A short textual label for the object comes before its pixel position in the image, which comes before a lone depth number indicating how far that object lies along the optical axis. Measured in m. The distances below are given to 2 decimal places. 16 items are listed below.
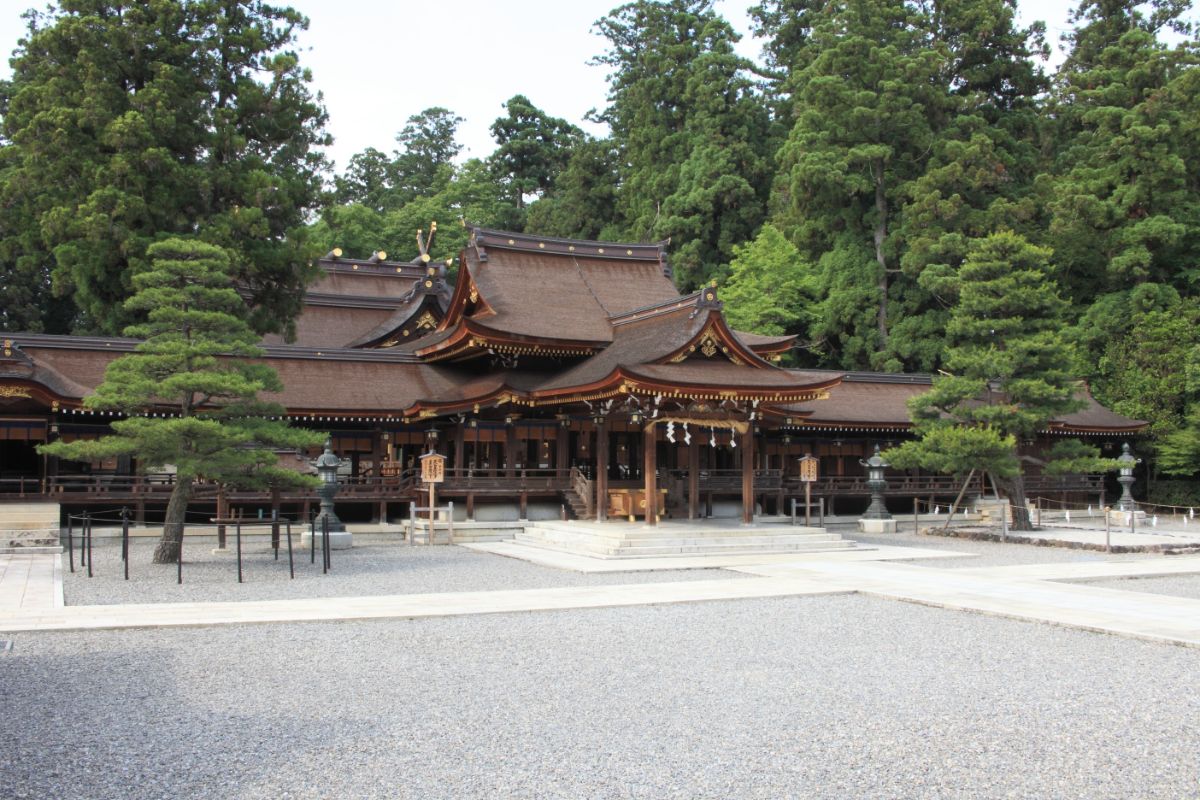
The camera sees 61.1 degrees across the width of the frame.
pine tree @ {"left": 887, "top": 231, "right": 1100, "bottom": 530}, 26.27
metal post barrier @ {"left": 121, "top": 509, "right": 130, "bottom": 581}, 15.98
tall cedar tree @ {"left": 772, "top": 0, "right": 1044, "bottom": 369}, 43.59
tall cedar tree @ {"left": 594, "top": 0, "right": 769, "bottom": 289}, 51.09
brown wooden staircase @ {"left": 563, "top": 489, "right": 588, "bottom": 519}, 26.04
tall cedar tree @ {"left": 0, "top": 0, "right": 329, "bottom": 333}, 28.53
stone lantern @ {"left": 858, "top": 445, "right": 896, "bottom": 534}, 27.86
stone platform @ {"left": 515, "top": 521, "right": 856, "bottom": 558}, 21.27
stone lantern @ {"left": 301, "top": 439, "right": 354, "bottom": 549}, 21.80
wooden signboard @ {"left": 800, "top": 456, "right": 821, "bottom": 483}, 26.69
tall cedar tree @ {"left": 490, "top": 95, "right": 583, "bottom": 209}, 71.19
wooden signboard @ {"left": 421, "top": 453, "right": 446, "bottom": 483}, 23.15
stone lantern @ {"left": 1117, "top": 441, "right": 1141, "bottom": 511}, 30.09
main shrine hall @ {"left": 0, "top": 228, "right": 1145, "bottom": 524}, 24.00
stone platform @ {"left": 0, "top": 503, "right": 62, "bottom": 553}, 21.02
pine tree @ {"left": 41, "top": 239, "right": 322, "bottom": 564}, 17.50
